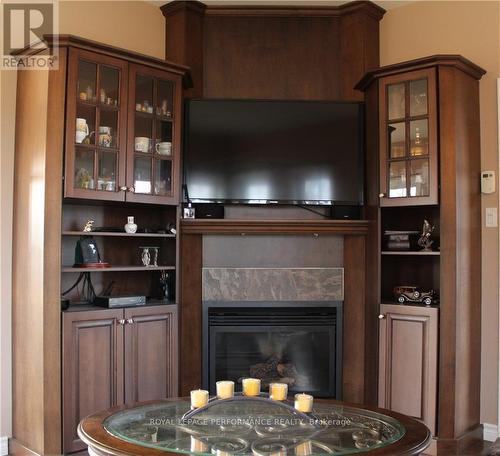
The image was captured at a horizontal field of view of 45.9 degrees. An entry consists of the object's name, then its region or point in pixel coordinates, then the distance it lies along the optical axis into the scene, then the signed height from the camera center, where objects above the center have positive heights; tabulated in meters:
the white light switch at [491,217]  3.69 +0.18
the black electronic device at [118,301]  3.45 -0.34
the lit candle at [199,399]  2.23 -0.59
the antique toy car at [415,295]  3.67 -0.32
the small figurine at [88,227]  3.47 +0.09
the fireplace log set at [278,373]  4.09 -0.89
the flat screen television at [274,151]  3.90 +0.62
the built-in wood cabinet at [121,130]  3.31 +0.67
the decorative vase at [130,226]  3.62 +0.11
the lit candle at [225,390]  2.23 -0.55
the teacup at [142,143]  3.59 +0.61
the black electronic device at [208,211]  3.92 +0.22
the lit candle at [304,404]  2.22 -0.60
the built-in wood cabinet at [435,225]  3.50 +0.12
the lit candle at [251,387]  2.26 -0.55
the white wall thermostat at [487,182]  3.69 +0.40
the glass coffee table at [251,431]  1.90 -0.66
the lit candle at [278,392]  2.27 -0.57
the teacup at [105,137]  3.42 +0.62
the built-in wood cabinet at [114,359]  3.25 -0.68
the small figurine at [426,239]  3.72 +0.04
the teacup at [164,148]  3.69 +0.60
